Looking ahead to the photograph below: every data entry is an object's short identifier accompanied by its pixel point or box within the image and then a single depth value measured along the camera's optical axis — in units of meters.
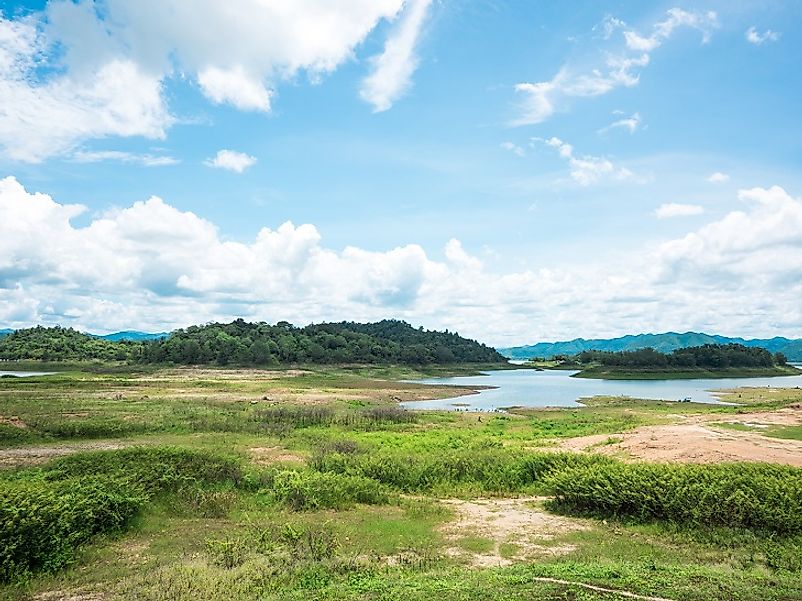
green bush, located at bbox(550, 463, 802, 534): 14.66
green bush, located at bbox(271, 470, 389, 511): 17.84
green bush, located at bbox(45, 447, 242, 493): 17.83
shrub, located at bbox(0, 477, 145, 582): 12.14
